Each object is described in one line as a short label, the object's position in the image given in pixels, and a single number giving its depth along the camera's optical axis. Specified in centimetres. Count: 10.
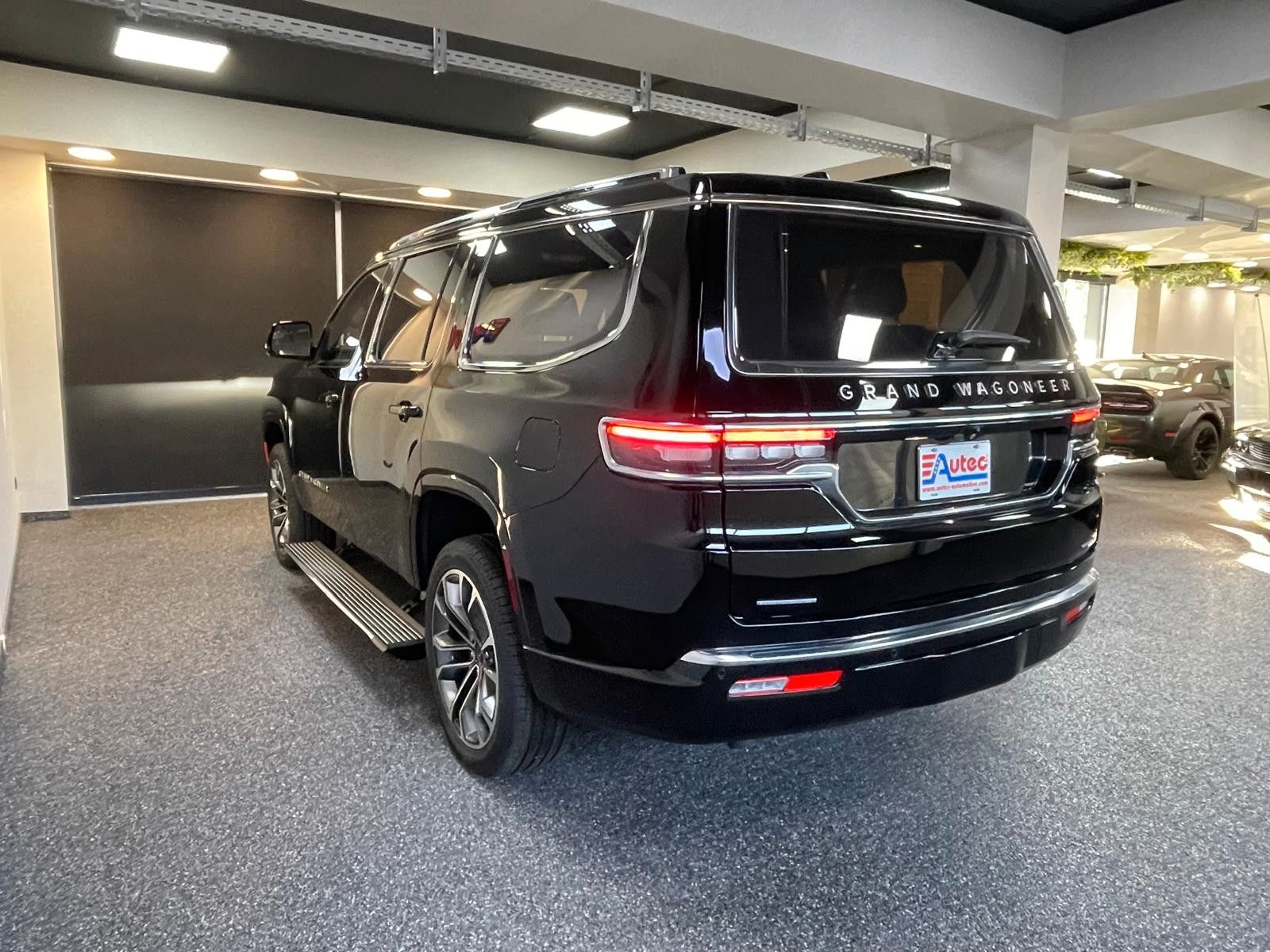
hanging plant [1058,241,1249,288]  1285
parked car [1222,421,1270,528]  593
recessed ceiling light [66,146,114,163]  608
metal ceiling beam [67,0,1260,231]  391
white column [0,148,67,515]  635
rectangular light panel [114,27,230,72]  497
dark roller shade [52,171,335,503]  682
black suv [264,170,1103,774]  192
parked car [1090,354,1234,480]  884
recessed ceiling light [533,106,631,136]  666
